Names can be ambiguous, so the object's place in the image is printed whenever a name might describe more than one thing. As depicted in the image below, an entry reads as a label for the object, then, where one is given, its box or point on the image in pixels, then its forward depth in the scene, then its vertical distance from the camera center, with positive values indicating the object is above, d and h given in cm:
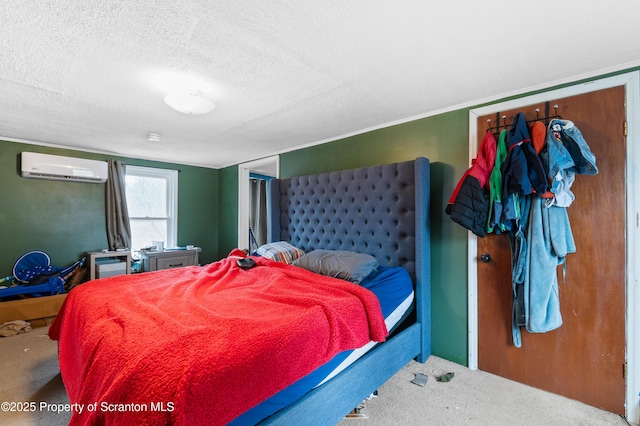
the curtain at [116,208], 393 +7
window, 430 +13
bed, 108 -53
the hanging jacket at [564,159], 175 +35
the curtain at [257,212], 537 +3
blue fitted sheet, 117 -77
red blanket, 94 -55
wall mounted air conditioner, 331 +55
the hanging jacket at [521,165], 186 +33
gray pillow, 220 -42
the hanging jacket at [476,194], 207 +15
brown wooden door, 176 -46
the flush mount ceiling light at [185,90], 188 +89
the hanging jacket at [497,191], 203 +17
